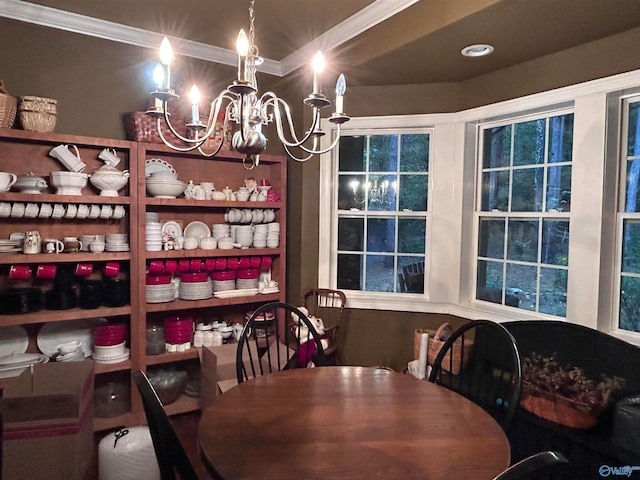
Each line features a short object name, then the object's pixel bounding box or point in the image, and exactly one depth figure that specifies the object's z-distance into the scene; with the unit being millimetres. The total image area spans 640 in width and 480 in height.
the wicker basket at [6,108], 2314
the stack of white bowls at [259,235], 3146
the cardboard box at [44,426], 1963
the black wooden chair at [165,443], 970
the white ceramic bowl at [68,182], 2490
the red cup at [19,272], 2420
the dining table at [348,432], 1106
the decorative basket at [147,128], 2676
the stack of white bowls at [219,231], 3061
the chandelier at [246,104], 1311
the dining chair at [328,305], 3164
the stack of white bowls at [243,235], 3111
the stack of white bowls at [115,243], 2637
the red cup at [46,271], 2498
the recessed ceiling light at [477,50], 2355
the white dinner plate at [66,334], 2660
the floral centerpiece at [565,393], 1976
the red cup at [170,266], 2809
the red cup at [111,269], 2648
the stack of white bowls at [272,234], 3182
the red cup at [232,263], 3045
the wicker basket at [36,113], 2390
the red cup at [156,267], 2756
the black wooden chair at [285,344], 2162
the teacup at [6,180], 2340
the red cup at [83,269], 2592
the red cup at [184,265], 2879
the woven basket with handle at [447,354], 2625
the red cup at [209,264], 2961
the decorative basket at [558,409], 1959
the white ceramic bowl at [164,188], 2764
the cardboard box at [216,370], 2639
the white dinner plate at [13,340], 2566
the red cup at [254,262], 3123
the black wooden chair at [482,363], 2228
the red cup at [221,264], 2998
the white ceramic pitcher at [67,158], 2559
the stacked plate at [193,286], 2883
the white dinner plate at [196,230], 3092
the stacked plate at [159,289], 2757
